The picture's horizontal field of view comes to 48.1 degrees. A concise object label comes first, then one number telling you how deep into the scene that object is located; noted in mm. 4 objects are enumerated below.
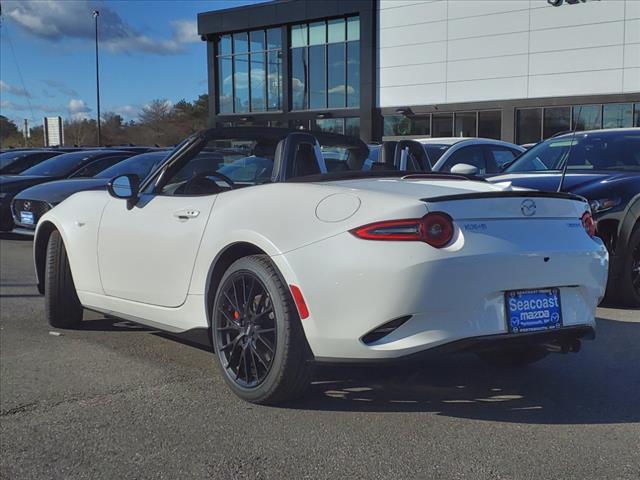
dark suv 6527
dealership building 27344
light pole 46094
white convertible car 3504
